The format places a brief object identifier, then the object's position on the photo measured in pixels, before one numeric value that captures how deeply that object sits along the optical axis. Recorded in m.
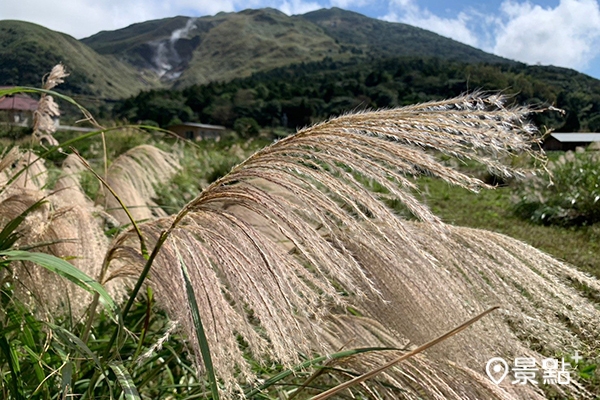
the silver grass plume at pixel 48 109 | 1.70
